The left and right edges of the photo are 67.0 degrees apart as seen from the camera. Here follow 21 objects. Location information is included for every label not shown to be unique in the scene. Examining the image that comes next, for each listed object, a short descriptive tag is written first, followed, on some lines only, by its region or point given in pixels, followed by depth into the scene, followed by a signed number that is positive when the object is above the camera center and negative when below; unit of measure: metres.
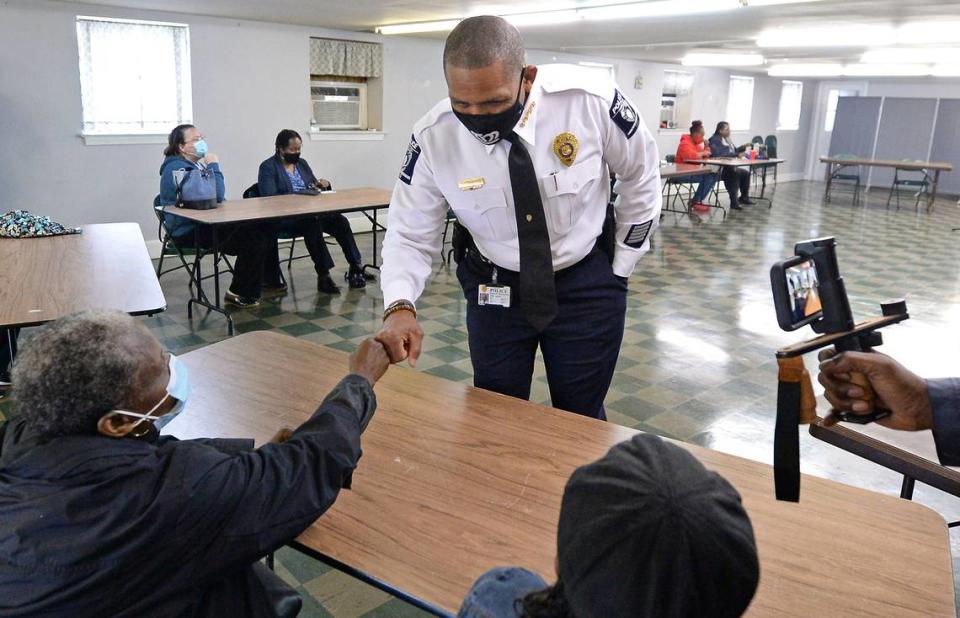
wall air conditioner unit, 7.86 +0.08
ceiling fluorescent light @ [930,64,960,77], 11.40 +1.14
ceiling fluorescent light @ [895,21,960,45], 6.69 +1.06
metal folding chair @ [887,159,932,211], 12.48 -0.72
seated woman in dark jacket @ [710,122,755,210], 11.03 -0.36
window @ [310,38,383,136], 7.69 +0.31
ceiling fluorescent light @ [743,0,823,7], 5.14 +0.91
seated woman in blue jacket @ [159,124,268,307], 4.89 -0.83
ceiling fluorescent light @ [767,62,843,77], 11.98 +1.11
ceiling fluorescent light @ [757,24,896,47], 7.09 +1.03
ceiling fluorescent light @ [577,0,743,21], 5.38 +0.92
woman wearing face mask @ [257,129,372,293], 5.57 -0.83
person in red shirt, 10.51 -0.34
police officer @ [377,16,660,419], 1.76 -0.25
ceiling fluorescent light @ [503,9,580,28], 6.27 +0.91
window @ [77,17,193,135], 6.08 +0.23
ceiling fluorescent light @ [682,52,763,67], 10.23 +1.03
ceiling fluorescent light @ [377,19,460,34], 6.93 +0.87
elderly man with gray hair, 0.93 -0.51
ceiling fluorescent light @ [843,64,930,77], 11.79 +1.15
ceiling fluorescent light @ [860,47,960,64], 9.19 +1.13
